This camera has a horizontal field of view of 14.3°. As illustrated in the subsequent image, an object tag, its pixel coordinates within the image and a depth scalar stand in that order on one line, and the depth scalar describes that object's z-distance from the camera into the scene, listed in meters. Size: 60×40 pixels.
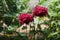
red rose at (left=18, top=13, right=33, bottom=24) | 1.45
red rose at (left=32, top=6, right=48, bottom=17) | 1.44
